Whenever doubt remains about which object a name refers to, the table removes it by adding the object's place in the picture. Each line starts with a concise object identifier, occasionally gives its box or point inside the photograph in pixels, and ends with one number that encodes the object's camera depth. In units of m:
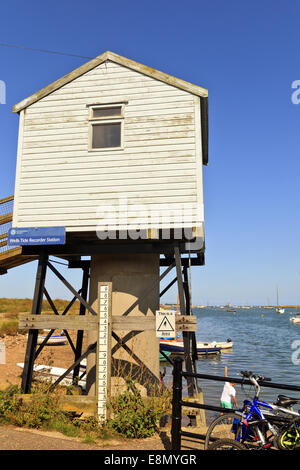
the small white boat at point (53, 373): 14.68
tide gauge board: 7.90
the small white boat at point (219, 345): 35.41
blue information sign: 9.73
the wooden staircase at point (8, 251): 10.45
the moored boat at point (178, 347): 32.44
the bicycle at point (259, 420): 5.55
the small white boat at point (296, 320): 100.07
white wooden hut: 9.59
